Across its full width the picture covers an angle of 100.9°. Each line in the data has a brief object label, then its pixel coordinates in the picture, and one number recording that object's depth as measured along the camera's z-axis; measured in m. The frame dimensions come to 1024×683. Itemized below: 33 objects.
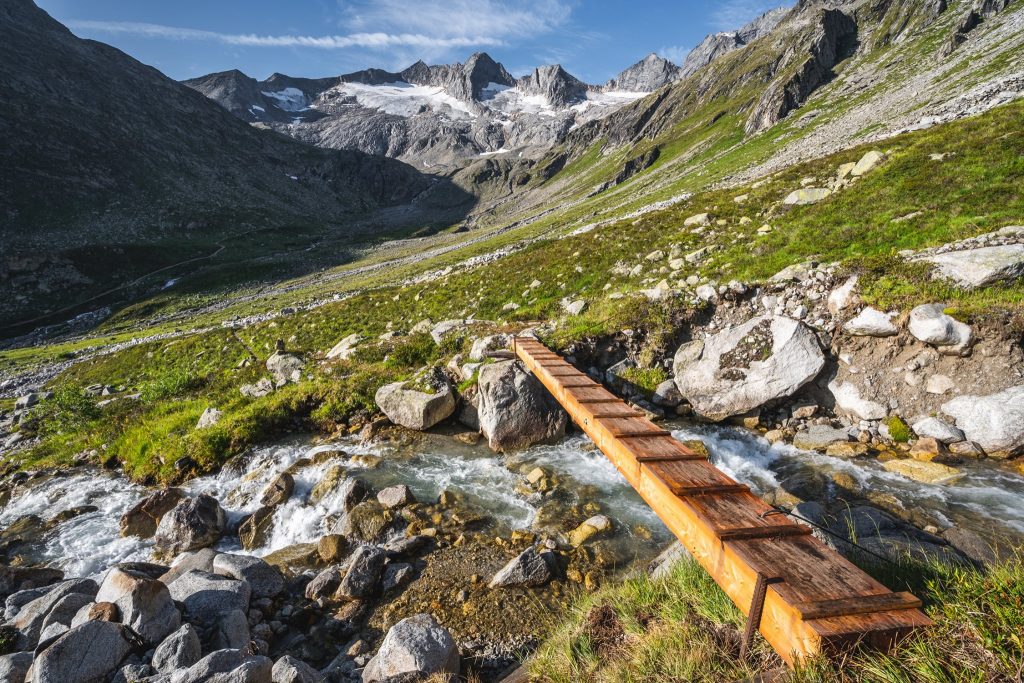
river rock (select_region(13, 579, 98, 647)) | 6.95
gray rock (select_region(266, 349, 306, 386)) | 18.75
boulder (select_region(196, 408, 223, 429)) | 15.06
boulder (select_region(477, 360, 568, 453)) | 13.29
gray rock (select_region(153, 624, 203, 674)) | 5.86
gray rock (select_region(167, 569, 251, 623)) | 7.17
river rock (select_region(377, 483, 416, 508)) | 10.57
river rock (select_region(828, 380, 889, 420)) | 11.57
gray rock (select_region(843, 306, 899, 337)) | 12.04
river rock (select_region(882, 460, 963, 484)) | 9.55
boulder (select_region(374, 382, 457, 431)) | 14.42
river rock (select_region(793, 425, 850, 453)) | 11.44
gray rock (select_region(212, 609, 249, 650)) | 6.64
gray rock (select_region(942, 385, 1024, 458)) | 9.85
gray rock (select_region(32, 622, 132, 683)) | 5.54
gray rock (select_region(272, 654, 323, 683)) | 5.41
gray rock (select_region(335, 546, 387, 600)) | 7.99
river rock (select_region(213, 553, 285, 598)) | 8.10
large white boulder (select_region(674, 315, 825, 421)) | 12.70
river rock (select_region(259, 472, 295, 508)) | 11.09
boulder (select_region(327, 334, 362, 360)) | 19.87
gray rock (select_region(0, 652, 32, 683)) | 5.76
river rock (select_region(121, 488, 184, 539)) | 10.59
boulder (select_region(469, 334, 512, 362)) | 16.08
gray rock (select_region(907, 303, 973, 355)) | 10.84
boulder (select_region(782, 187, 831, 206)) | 21.69
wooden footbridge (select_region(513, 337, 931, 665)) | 3.78
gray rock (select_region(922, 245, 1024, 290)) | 11.58
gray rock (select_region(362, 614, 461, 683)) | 5.68
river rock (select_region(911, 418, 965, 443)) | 10.42
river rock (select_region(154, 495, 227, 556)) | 9.91
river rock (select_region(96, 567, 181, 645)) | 6.51
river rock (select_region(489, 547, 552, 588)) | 7.94
